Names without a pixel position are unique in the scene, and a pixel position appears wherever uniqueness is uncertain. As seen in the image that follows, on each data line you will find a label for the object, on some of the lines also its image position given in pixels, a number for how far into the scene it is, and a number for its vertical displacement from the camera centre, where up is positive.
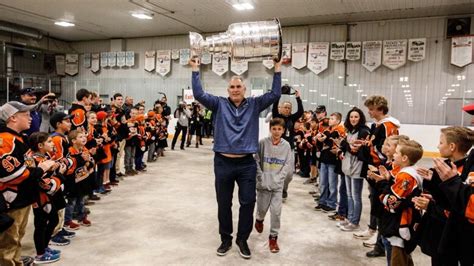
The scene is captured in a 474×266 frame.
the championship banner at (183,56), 14.67 +2.30
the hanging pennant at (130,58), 15.82 +2.30
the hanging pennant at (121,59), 16.02 +2.28
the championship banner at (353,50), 11.98 +2.24
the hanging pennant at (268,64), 13.21 +1.85
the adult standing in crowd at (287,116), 4.90 -0.05
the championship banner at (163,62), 15.16 +2.09
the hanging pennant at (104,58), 16.41 +2.36
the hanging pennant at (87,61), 16.83 +2.26
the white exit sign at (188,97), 13.93 +0.53
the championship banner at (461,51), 10.53 +2.05
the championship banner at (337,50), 12.19 +2.26
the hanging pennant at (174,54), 14.91 +2.40
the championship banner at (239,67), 13.69 +1.76
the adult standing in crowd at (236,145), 3.07 -0.30
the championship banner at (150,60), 15.49 +2.19
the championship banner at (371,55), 11.69 +2.05
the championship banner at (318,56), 12.45 +2.08
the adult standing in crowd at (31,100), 4.62 +0.08
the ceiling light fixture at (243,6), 10.14 +3.13
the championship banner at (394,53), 11.34 +2.06
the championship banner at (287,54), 12.95 +2.20
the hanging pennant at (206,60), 14.16 +2.11
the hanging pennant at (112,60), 16.19 +2.26
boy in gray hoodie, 3.36 -0.58
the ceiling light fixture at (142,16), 11.82 +3.21
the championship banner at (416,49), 11.12 +2.17
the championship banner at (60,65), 17.27 +2.08
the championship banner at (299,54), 12.78 +2.18
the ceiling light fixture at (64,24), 13.56 +3.31
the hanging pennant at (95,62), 16.59 +2.18
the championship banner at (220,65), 14.12 +1.88
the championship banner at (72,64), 17.16 +2.13
